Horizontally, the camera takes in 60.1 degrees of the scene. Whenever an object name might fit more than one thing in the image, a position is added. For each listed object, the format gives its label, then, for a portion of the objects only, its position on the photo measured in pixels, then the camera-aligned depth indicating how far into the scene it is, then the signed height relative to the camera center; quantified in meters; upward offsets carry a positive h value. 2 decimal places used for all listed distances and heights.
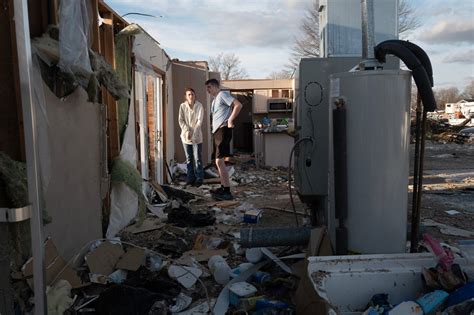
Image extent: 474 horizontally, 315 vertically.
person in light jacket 7.42 -0.12
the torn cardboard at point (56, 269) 2.80 -1.02
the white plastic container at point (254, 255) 3.40 -1.15
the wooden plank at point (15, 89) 2.25 +0.20
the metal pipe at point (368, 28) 2.85 +0.61
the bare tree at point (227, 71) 35.77 +4.31
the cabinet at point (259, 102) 15.88 +0.61
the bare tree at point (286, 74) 29.25 +3.19
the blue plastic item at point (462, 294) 1.95 -0.88
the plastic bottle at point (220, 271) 3.16 -1.19
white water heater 2.61 -0.28
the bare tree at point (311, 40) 26.45 +4.96
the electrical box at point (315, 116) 3.92 +0.00
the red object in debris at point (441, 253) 2.18 -0.78
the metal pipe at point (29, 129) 1.33 -0.02
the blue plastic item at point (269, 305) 2.53 -1.16
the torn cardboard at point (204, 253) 3.64 -1.22
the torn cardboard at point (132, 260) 3.22 -1.11
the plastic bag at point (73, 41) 2.92 +0.60
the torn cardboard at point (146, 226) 4.55 -1.21
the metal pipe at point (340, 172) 2.71 -0.37
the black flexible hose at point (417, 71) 2.55 +0.26
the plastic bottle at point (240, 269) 3.16 -1.18
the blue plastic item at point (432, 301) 1.99 -0.92
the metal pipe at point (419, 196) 2.84 -0.58
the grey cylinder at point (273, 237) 3.26 -0.96
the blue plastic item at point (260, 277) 3.03 -1.19
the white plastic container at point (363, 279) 2.20 -0.89
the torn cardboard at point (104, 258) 3.19 -1.10
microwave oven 15.40 +0.46
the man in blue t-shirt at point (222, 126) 6.36 -0.12
